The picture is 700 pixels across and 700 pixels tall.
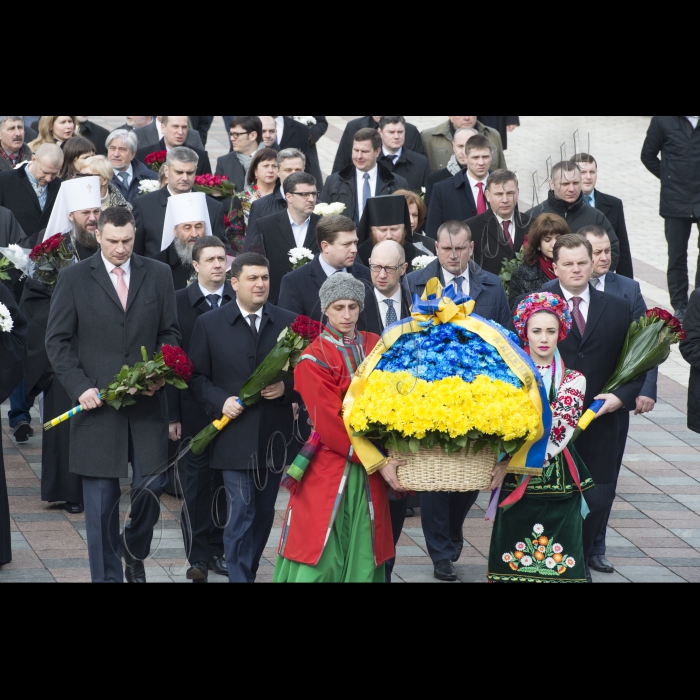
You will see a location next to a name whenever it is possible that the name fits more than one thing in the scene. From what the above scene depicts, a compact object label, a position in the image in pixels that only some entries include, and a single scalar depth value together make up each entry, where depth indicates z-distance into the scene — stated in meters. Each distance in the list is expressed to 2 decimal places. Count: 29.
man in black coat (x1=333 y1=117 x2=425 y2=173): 23.92
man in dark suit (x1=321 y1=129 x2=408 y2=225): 20.12
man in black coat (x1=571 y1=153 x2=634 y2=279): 17.69
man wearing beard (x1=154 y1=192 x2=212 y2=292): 16.98
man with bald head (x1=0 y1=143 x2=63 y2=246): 20.11
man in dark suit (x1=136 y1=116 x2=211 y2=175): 22.16
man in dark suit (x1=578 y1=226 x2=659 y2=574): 15.30
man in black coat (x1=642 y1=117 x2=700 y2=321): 24.59
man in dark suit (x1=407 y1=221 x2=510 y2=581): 14.62
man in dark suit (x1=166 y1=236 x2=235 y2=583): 14.60
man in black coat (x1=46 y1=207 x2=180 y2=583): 13.16
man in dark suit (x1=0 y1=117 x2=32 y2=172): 22.00
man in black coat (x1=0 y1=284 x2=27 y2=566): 13.98
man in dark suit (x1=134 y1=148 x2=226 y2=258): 18.14
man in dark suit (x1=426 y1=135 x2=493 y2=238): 19.03
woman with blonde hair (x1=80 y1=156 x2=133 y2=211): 18.02
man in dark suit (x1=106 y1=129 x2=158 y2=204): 20.87
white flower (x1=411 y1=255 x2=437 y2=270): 16.81
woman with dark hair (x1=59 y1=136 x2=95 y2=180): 19.83
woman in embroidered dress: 12.56
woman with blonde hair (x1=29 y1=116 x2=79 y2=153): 22.16
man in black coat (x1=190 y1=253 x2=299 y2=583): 13.40
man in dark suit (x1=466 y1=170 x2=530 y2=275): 16.45
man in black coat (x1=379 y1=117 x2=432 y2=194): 22.55
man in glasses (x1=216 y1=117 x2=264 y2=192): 22.36
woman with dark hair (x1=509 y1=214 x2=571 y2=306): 15.31
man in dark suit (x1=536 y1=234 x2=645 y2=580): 13.81
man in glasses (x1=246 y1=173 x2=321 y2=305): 17.62
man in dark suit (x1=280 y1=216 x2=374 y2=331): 14.77
